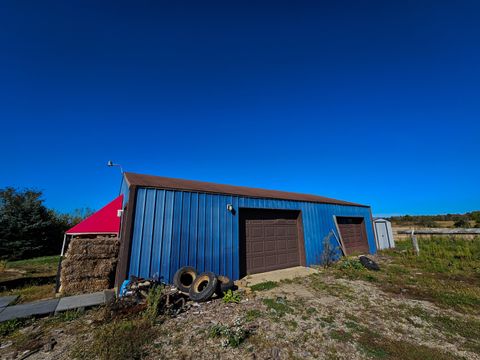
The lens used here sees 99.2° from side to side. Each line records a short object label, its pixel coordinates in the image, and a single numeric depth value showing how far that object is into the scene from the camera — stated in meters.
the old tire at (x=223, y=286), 5.63
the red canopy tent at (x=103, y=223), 7.05
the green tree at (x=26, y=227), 15.00
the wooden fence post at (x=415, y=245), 10.93
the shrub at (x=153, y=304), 4.10
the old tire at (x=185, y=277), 5.65
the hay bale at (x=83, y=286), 5.70
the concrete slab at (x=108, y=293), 5.09
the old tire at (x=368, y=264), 8.29
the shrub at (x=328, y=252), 9.59
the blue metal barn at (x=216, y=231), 5.84
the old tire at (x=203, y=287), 5.10
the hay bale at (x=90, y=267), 5.79
